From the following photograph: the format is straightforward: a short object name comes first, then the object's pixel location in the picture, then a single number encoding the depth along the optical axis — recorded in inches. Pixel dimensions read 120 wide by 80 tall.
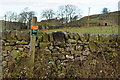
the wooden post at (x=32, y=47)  157.6
